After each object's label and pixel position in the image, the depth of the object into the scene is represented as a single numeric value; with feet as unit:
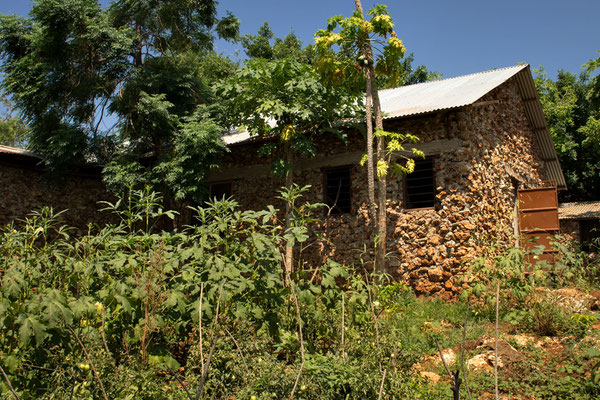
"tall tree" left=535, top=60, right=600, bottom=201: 73.56
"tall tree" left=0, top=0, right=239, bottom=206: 38.50
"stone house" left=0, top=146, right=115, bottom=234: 38.11
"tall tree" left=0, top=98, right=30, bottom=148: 104.48
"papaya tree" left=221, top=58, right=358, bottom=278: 31.45
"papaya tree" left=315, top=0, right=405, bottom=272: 29.16
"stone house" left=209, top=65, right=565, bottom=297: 30.63
